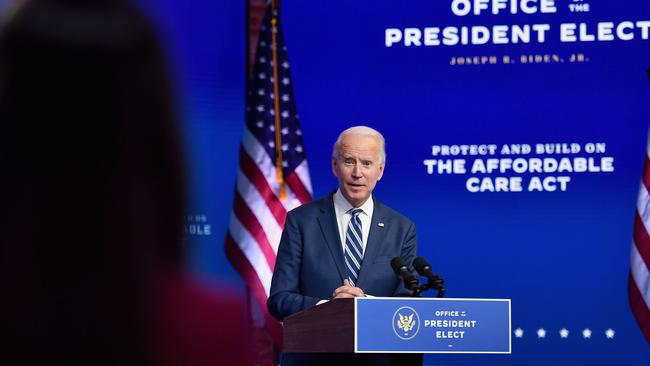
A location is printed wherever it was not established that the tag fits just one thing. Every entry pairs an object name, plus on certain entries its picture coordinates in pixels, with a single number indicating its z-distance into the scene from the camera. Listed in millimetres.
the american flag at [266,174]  13953
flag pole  13992
